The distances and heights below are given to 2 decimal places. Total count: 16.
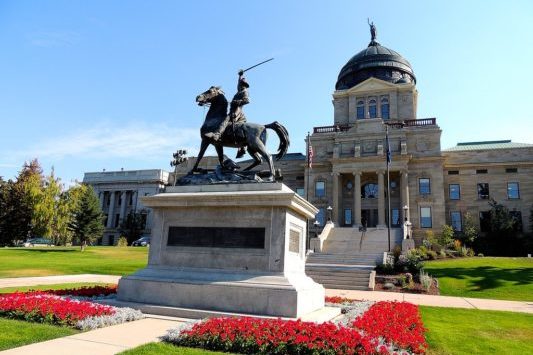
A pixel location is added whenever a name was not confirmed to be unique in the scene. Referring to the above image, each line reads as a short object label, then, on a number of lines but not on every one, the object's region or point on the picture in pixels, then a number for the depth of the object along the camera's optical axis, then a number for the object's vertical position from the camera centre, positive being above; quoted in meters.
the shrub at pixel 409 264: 26.88 -0.93
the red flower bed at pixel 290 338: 6.59 -1.66
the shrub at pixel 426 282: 21.56 -1.69
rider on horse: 12.14 +4.44
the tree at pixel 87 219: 49.97 +2.60
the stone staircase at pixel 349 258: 24.85 -0.76
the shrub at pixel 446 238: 40.54 +1.58
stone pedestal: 9.25 -0.26
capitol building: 50.28 +10.68
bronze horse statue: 11.66 +3.47
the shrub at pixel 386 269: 27.41 -1.39
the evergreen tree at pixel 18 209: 53.88 +3.81
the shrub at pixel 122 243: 59.21 -0.51
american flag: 37.31 +8.70
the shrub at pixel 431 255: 35.53 -0.27
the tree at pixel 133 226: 80.81 +2.94
